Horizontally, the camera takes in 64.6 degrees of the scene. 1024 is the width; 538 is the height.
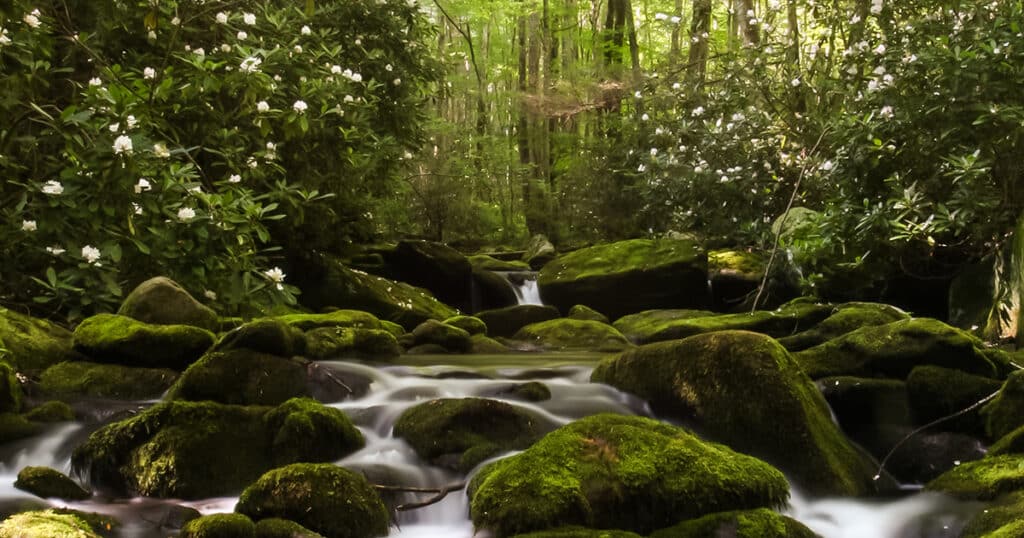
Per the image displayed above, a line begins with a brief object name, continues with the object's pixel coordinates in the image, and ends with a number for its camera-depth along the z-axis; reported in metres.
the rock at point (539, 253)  15.25
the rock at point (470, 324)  9.32
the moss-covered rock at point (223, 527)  3.22
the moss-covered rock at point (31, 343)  5.39
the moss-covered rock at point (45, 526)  2.98
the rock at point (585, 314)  10.64
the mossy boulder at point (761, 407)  4.41
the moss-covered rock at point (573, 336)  9.01
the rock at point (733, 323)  7.91
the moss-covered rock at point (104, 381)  5.18
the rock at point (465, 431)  4.41
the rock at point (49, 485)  3.89
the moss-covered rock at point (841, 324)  6.39
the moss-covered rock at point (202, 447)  4.08
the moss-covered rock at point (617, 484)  3.48
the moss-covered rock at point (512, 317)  10.49
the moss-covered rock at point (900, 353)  4.98
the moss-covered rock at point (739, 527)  3.42
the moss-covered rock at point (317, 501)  3.47
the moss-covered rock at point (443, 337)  8.29
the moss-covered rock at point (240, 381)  4.83
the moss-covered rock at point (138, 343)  5.47
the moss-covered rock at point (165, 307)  6.02
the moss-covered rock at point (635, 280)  11.23
